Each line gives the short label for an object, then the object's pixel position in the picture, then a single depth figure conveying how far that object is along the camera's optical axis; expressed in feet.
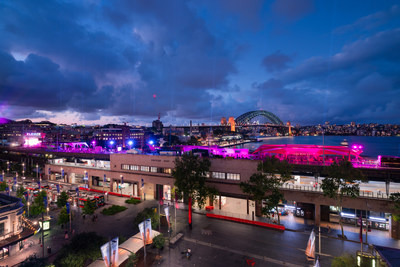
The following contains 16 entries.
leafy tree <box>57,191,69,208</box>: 121.19
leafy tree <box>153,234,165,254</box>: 77.69
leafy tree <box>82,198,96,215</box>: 109.09
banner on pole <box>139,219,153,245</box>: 71.96
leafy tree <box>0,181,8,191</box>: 148.77
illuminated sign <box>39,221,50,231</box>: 101.10
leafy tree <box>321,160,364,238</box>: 84.12
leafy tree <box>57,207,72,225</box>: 100.42
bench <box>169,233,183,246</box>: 84.99
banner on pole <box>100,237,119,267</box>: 55.77
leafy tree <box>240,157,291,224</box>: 95.26
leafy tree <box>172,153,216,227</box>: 101.10
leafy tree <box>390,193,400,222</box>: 77.78
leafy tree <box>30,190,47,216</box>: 108.58
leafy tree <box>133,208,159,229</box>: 88.42
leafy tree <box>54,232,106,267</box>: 57.82
